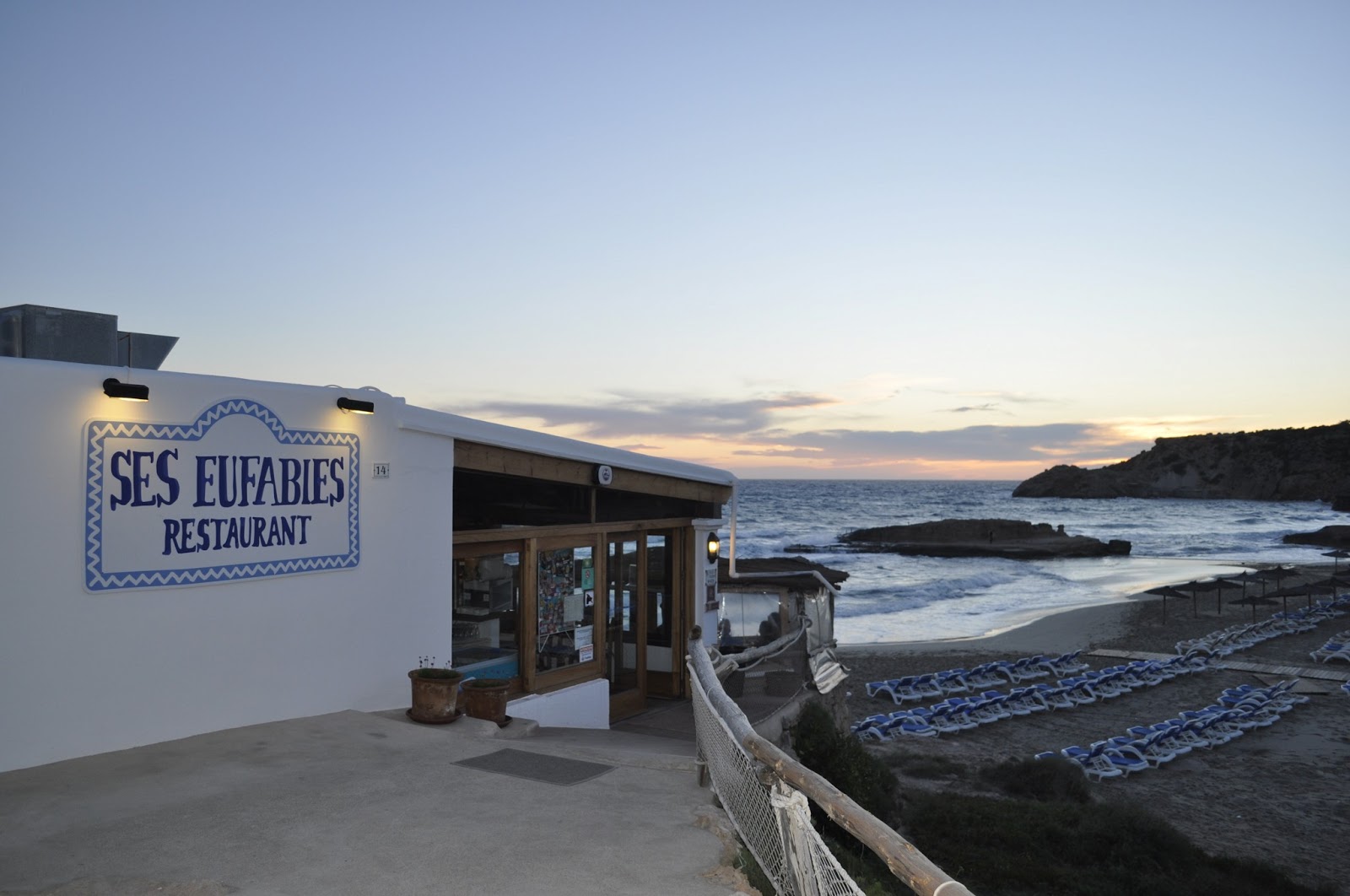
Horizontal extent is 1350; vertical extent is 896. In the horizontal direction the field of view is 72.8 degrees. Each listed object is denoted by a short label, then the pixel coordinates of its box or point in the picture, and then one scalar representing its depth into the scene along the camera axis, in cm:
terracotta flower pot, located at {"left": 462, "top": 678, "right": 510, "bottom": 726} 724
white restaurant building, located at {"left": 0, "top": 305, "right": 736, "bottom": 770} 580
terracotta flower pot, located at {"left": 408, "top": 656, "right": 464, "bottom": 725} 705
